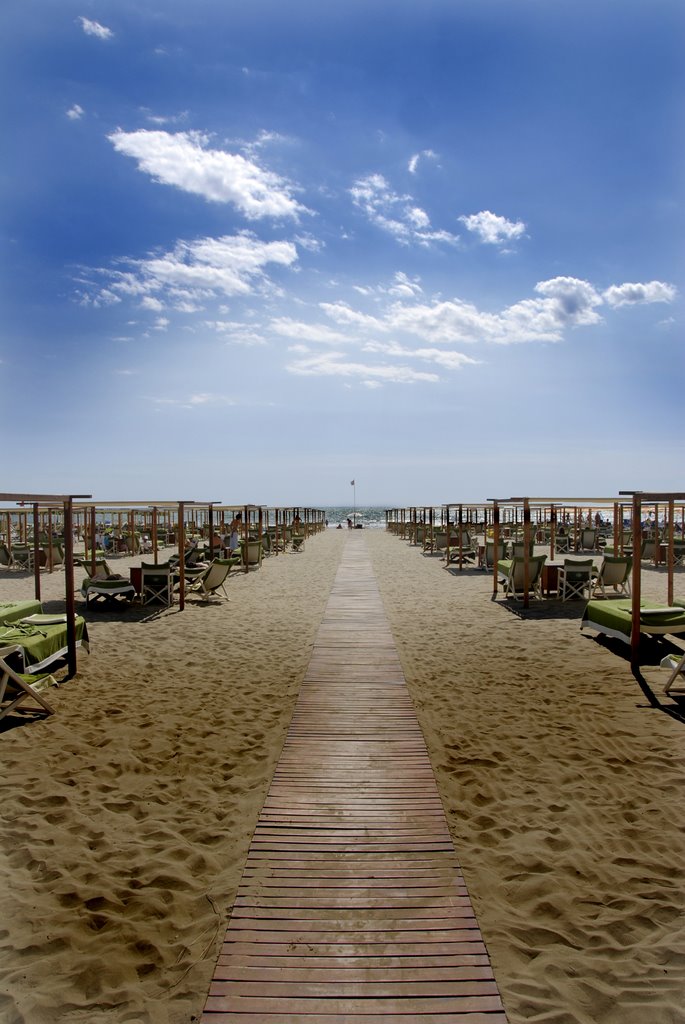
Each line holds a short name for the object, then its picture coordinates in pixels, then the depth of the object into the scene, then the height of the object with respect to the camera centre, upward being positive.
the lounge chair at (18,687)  4.61 -1.62
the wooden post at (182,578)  9.85 -1.27
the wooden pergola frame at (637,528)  5.87 -0.25
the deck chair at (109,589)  9.86 -1.43
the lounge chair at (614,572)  10.41 -1.25
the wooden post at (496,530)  11.17 -0.50
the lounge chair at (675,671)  5.23 -1.58
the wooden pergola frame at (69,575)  5.74 -0.69
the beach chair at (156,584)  10.23 -1.41
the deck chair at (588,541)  20.73 -1.36
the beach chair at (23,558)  17.31 -1.54
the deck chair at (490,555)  16.14 -1.50
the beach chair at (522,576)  10.23 -1.29
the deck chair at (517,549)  14.92 -1.20
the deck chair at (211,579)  10.61 -1.37
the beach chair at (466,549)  17.25 -1.41
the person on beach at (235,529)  18.78 -1.08
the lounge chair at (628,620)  6.40 -1.35
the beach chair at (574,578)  10.22 -1.34
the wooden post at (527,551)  9.84 -0.82
